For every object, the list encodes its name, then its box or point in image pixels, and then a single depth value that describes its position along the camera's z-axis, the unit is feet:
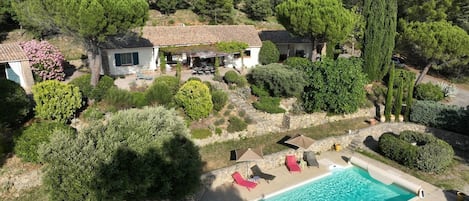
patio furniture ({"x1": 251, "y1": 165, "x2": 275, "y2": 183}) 68.65
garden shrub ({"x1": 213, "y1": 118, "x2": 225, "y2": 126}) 84.64
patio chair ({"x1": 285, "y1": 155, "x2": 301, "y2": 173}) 72.83
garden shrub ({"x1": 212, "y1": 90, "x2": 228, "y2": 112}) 88.07
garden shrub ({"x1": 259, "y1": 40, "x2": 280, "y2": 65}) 125.18
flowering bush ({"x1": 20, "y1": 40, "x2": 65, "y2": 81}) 91.50
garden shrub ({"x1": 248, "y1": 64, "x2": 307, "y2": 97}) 97.86
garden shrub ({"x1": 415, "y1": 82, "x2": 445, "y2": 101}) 112.57
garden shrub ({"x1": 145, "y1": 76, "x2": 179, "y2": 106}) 82.69
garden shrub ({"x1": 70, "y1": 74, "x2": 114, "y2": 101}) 83.35
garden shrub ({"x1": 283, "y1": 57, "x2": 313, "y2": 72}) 104.38
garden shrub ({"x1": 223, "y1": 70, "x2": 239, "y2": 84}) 103.65
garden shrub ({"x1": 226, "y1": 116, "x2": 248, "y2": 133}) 84.58
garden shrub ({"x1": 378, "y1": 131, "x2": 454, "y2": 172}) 74.08
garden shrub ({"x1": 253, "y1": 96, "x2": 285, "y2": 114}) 92.63
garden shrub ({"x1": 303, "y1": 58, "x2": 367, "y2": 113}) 94.94
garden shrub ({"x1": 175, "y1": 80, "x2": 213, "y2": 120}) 81.05
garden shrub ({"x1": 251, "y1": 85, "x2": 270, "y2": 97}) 100.37
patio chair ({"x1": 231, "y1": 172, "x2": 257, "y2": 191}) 65.41
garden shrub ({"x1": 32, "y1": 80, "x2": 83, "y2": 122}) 70.95
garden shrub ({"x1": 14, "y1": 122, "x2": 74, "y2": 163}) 62.34
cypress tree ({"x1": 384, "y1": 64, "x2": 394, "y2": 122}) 99.81
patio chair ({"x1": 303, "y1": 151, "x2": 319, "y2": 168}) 75.10
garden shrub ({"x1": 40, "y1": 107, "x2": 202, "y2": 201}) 43.60
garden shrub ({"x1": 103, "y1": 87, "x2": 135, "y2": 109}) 82.17
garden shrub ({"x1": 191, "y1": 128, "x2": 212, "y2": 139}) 79.56
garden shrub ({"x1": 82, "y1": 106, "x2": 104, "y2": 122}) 75.89
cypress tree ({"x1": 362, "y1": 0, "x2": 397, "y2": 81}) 118.57
